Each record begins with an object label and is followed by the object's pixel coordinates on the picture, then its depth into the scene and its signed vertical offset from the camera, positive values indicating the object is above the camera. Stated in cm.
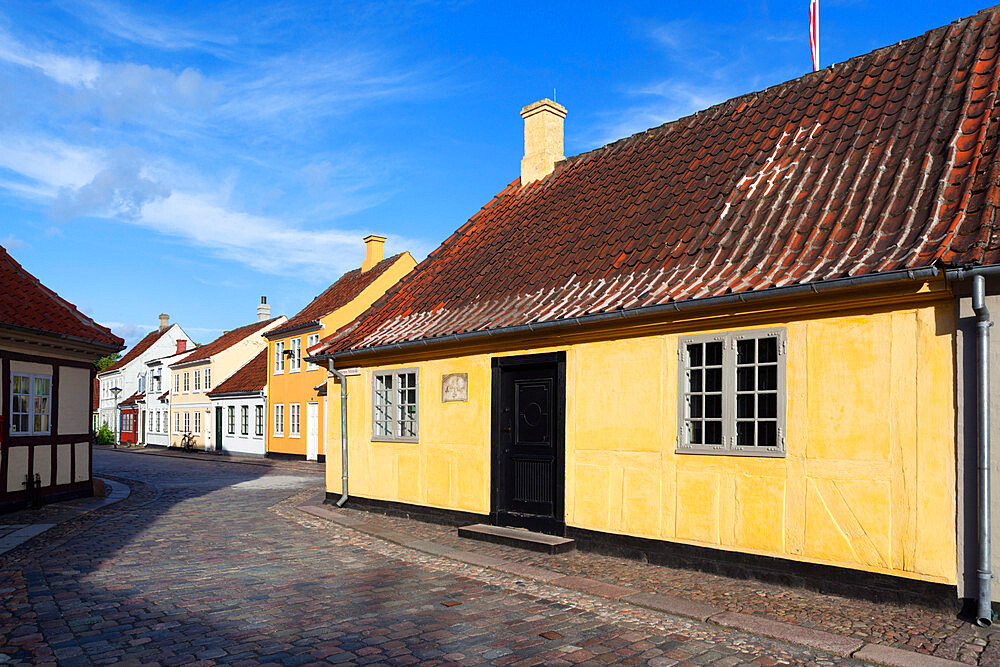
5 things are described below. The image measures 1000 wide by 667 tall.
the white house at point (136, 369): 5339 -19
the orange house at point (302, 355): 3008 +52
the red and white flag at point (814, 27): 1239 +541
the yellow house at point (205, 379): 3950 -64
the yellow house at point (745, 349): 671 +21
